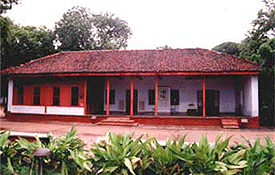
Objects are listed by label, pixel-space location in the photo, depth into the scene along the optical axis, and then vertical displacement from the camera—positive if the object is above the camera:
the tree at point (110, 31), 36.34 +10.31
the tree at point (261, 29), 18.78 +5.48
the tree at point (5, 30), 11.75 +3.38
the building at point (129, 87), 15.40 +0.76
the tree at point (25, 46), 26.20 +5.60
